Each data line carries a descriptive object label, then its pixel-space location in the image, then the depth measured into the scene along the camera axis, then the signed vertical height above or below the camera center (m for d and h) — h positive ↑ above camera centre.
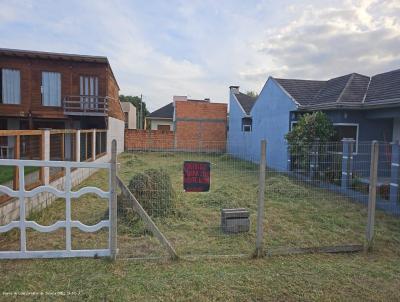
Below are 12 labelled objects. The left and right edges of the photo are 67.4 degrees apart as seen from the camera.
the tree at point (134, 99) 63.73 +8.82
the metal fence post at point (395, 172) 7.05 -0.68
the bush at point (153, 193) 6.15 -1.14
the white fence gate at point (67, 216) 3.96 -1.07
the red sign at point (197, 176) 4.54 -0.56
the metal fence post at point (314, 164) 9.30 -0.72
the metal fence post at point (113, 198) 4.04 -0.82
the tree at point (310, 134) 10.53 +0.26
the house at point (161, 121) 35.81 +2.09
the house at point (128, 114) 38.94 +3.21
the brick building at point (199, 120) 27.17 +1.79
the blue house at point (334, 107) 11.12 +1.40
